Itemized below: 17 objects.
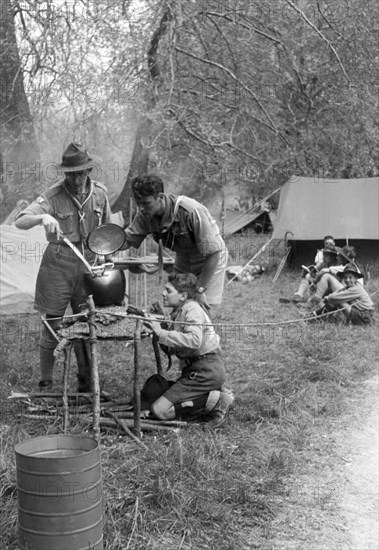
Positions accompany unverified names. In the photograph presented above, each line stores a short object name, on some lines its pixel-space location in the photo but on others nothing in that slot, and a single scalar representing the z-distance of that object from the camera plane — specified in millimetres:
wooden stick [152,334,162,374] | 4855
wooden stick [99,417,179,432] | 4467
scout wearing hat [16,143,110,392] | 4980
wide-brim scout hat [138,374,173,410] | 4789
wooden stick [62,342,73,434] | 4086
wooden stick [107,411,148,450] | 4201
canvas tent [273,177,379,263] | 13164
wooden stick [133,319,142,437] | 4270
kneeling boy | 4613
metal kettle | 4734
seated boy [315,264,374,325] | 8500
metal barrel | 2623
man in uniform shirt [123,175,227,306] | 4539
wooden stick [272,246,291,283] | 13250
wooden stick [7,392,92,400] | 4700
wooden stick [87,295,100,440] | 3971
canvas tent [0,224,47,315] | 9203
